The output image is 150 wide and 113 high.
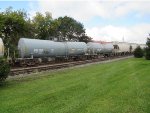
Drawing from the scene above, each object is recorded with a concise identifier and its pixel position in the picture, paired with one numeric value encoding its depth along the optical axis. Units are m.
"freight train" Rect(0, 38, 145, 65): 14.35
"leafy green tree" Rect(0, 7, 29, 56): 20.18
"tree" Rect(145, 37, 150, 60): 20.94
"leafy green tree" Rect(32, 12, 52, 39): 29.23
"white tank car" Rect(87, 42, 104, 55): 22.23
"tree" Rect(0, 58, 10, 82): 8.64
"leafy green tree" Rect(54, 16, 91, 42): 38.62
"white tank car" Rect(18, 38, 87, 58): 14.33
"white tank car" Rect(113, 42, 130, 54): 27.56
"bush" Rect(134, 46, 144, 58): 25.18
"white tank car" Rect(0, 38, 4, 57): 11.72
